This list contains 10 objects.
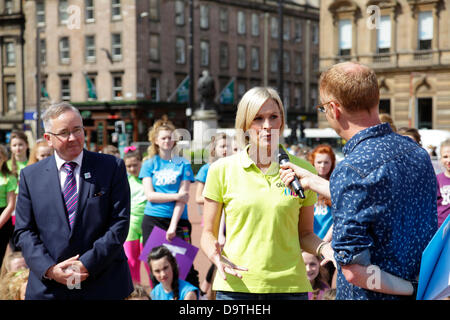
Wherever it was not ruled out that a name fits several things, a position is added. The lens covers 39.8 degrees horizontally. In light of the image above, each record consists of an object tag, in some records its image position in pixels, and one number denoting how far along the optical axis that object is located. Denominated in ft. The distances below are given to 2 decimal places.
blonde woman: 11.14
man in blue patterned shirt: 8.03
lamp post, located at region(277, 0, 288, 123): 75.56
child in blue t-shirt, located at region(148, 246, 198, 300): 19.03
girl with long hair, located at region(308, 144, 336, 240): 20.57
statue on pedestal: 89.66
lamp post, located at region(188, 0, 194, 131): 100.73
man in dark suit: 11.91
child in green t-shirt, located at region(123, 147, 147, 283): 23.63
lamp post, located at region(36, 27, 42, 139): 112.88
